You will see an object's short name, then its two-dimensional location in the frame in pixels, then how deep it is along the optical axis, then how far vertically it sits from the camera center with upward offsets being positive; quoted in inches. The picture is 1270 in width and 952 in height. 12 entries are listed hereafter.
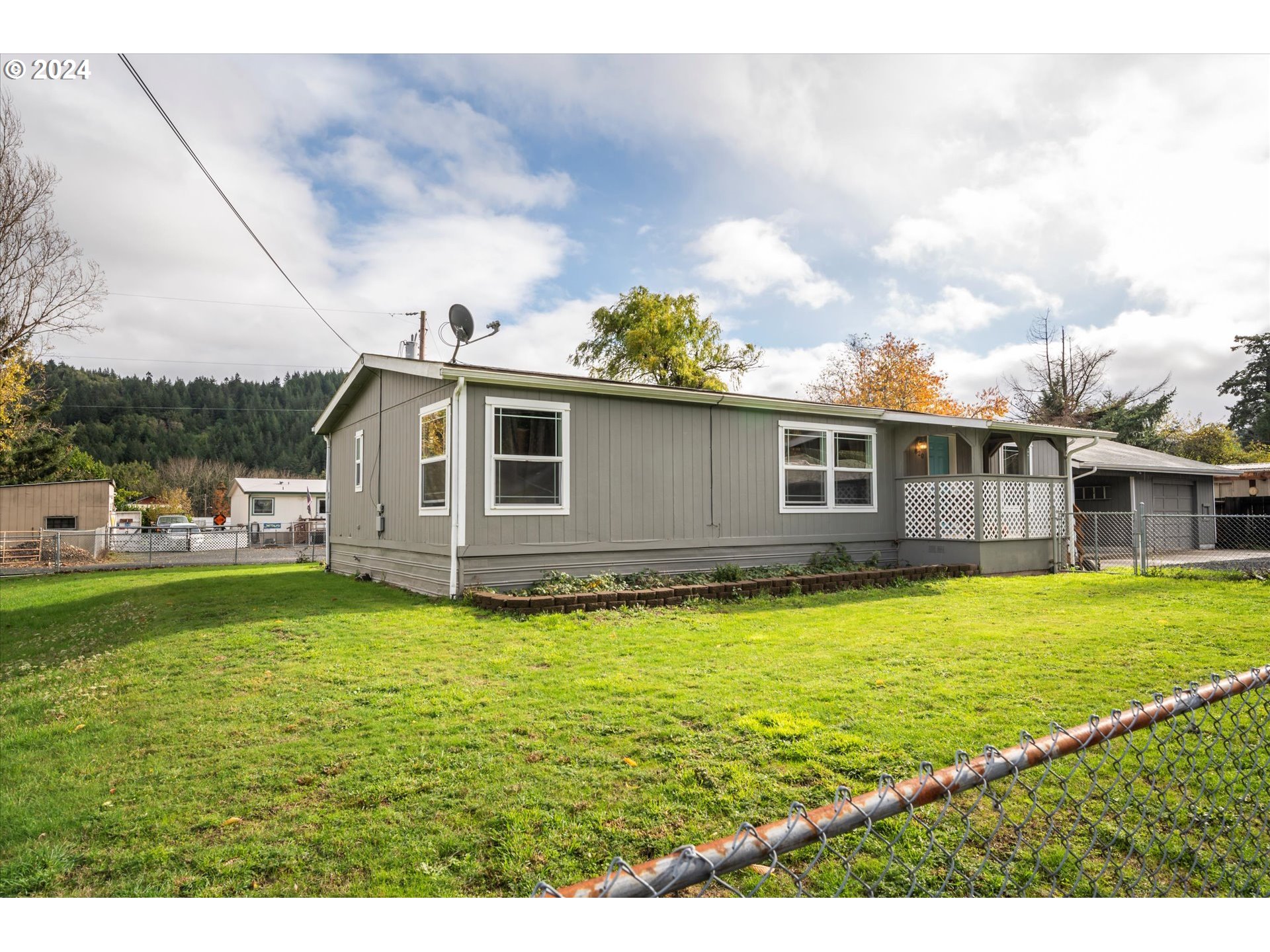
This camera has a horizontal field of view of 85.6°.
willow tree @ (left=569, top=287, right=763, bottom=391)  1165.7 +276.8
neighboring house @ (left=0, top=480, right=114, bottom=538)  959.0 -0.5
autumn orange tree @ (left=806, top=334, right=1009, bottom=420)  1213.7 +225.3
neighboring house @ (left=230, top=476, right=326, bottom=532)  1525.6 +10.3
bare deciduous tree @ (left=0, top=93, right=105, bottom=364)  601.3 +229.5
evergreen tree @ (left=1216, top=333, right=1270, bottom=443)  1553.9 +270.4
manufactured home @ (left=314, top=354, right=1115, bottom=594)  351.3 +14.0
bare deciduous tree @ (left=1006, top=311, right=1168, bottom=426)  1306.6 +237.1
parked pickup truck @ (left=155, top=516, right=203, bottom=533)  1053.9 -31.4
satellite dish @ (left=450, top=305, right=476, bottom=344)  414.3 +110.6
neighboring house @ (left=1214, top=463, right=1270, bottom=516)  802.2 +17.2
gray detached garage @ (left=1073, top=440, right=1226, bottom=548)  746.8 +18.4
